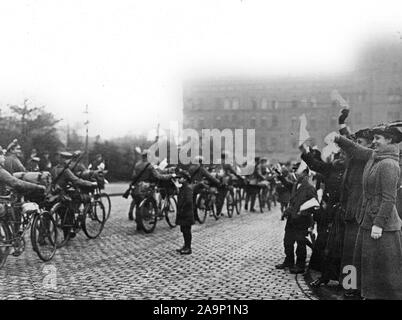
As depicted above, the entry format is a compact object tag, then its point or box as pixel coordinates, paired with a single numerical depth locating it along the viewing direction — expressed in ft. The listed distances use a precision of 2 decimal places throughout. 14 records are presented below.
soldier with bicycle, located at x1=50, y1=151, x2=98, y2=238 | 31.35
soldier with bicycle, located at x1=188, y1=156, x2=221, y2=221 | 36.52
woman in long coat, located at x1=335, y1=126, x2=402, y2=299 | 16.43
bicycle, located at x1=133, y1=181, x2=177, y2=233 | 37.14
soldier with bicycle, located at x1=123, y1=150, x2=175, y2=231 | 38.45
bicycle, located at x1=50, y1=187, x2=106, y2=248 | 30.75
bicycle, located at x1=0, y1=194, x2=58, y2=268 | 23.67
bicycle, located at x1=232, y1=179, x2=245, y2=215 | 56.36
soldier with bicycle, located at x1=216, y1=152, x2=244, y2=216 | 49.93
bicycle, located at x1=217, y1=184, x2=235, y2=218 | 49.93
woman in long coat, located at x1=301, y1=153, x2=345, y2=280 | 21.15
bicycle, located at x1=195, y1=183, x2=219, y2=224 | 46.20
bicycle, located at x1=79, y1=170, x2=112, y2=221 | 40.55
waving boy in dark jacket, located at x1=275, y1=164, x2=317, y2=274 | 24.67
